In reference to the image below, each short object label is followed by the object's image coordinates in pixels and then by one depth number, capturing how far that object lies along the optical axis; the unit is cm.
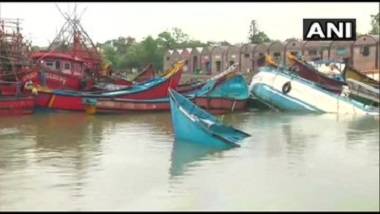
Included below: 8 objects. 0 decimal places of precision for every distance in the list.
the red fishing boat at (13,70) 2145
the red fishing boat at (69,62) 2345
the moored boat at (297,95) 2079
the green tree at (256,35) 6569
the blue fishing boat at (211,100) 2225
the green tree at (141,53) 6412
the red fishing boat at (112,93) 2219
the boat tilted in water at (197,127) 1290
